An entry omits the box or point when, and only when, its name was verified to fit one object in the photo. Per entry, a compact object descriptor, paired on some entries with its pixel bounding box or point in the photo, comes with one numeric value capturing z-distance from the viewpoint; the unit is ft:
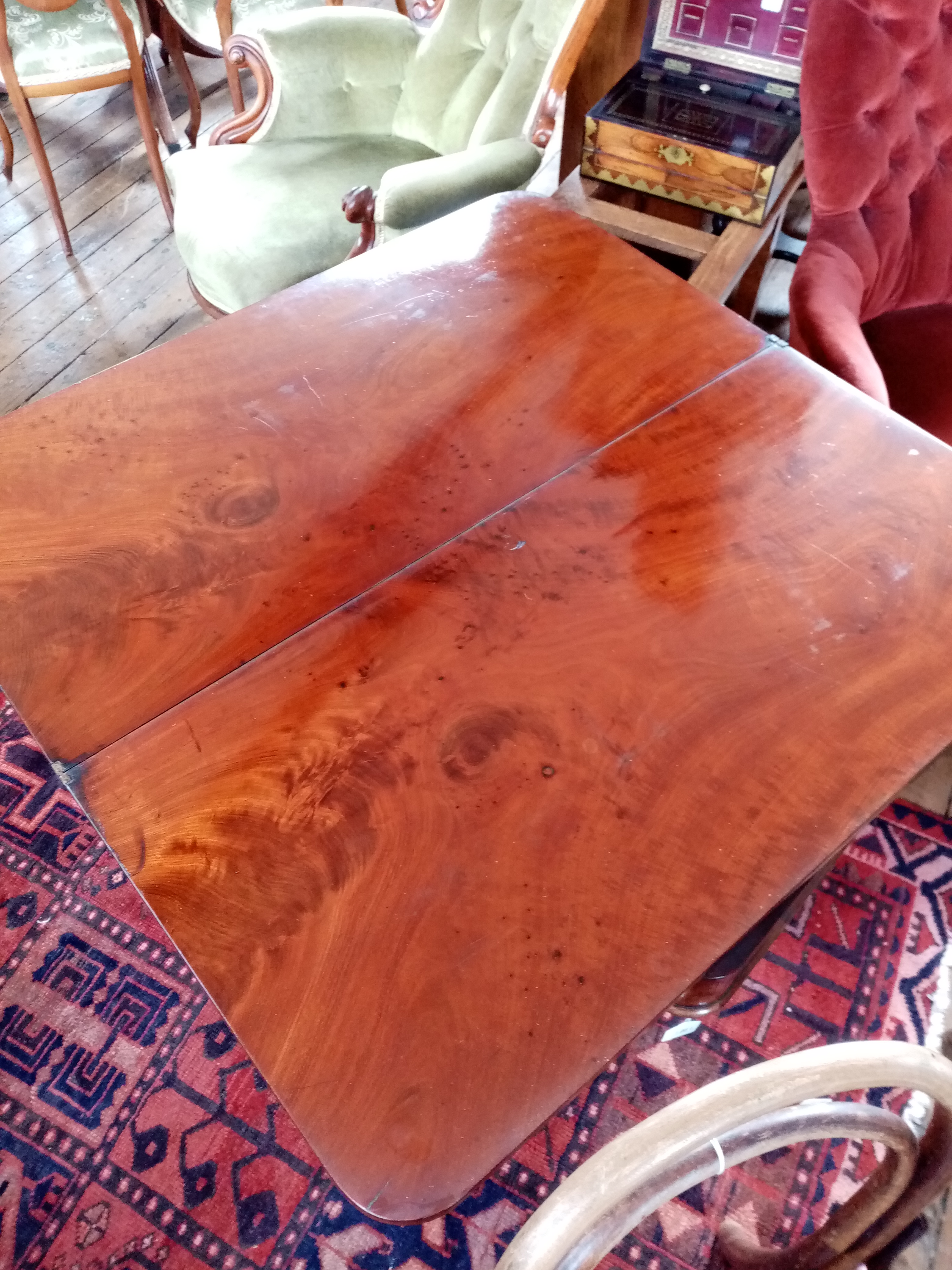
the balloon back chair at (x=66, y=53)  7.43
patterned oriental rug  3.86
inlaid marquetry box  5.58
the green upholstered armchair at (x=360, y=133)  5.55
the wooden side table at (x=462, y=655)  2.26
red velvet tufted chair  4.39
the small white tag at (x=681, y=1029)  3.26
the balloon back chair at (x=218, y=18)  8.00
